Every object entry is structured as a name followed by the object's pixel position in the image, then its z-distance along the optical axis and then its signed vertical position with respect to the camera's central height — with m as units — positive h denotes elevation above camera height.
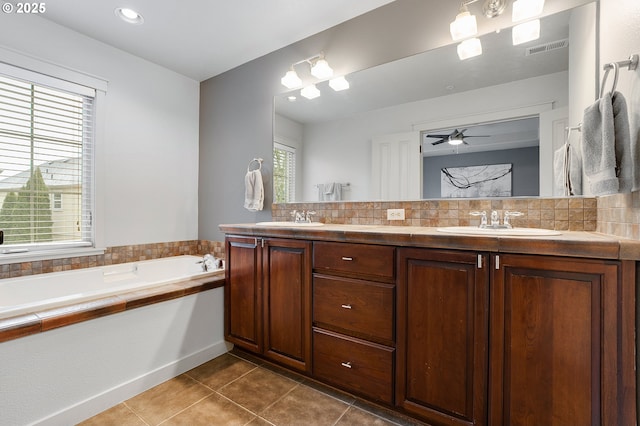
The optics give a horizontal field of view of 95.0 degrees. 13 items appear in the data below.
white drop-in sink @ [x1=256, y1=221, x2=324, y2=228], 2.20 -0.08
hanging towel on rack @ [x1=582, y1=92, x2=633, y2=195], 1.05 +0.25
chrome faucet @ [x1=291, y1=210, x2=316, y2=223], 2.41 -0.02
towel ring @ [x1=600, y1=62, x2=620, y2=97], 1.06 +0.56
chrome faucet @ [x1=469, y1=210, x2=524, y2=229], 1.59 -0.03
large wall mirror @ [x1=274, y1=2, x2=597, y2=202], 1.60 +0.63
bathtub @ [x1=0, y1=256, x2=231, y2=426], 1.42 -0.75
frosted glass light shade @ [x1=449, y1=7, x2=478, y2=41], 1.73 +1.13
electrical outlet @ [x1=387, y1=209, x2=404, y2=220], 2.06 +0.00
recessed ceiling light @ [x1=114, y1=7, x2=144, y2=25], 2.12 +1.47
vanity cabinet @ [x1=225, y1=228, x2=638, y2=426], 1.07 -0.51
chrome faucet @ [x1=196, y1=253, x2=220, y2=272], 2.79 -0.48
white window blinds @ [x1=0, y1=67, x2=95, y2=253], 2.12 +0.40
